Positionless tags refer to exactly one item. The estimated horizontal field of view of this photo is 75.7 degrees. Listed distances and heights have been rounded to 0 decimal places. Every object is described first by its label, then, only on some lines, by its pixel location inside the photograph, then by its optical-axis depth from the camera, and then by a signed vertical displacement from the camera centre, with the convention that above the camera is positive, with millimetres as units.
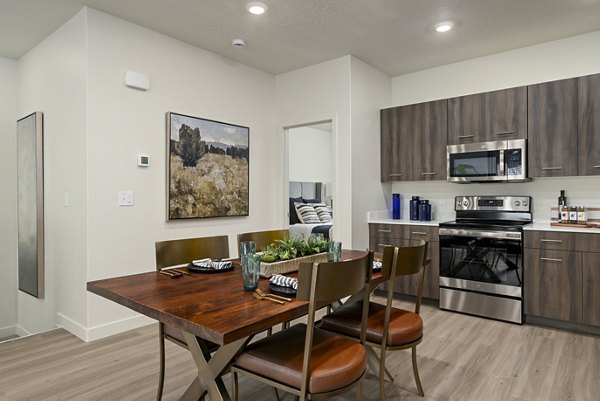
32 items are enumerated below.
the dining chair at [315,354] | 1422 -659
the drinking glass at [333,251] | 2037 -287
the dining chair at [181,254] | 1956 -349
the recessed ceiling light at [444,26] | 3332 +1497
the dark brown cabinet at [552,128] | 3422 +615
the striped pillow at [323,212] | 6723 -260
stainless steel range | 3441 -587
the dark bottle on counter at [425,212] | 4383 -174
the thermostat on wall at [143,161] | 3361 +331
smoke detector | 3657 +1488
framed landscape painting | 3598 +301
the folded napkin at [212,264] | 2125 -369
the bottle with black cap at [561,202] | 3653 -58
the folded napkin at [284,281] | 1678 -370
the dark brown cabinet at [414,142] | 4176 +619
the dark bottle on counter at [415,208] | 4484 -131
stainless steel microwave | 3668 +349
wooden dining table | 1287 -412
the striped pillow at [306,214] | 6350 -277
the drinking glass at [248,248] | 1809 -237
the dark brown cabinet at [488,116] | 3688 +800
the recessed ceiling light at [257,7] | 2994 +1503
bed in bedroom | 5847 -213
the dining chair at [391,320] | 1933 -674
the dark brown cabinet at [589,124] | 3311 +623
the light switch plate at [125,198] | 3254 +4
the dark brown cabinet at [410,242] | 3920 -483
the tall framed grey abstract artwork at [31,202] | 3666 -29
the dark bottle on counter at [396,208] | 4602 -133
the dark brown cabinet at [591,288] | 3102 -746
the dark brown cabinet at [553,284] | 3188 -752
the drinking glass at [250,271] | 1674 -320
